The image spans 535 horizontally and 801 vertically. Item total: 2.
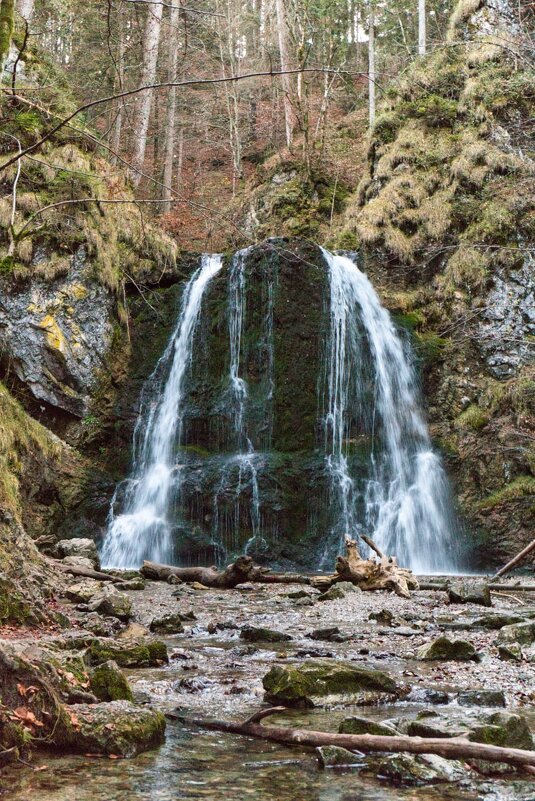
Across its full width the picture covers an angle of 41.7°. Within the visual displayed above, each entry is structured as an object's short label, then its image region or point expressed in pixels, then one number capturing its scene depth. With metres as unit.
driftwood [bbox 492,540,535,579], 6.55
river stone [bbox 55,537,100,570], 9.64
